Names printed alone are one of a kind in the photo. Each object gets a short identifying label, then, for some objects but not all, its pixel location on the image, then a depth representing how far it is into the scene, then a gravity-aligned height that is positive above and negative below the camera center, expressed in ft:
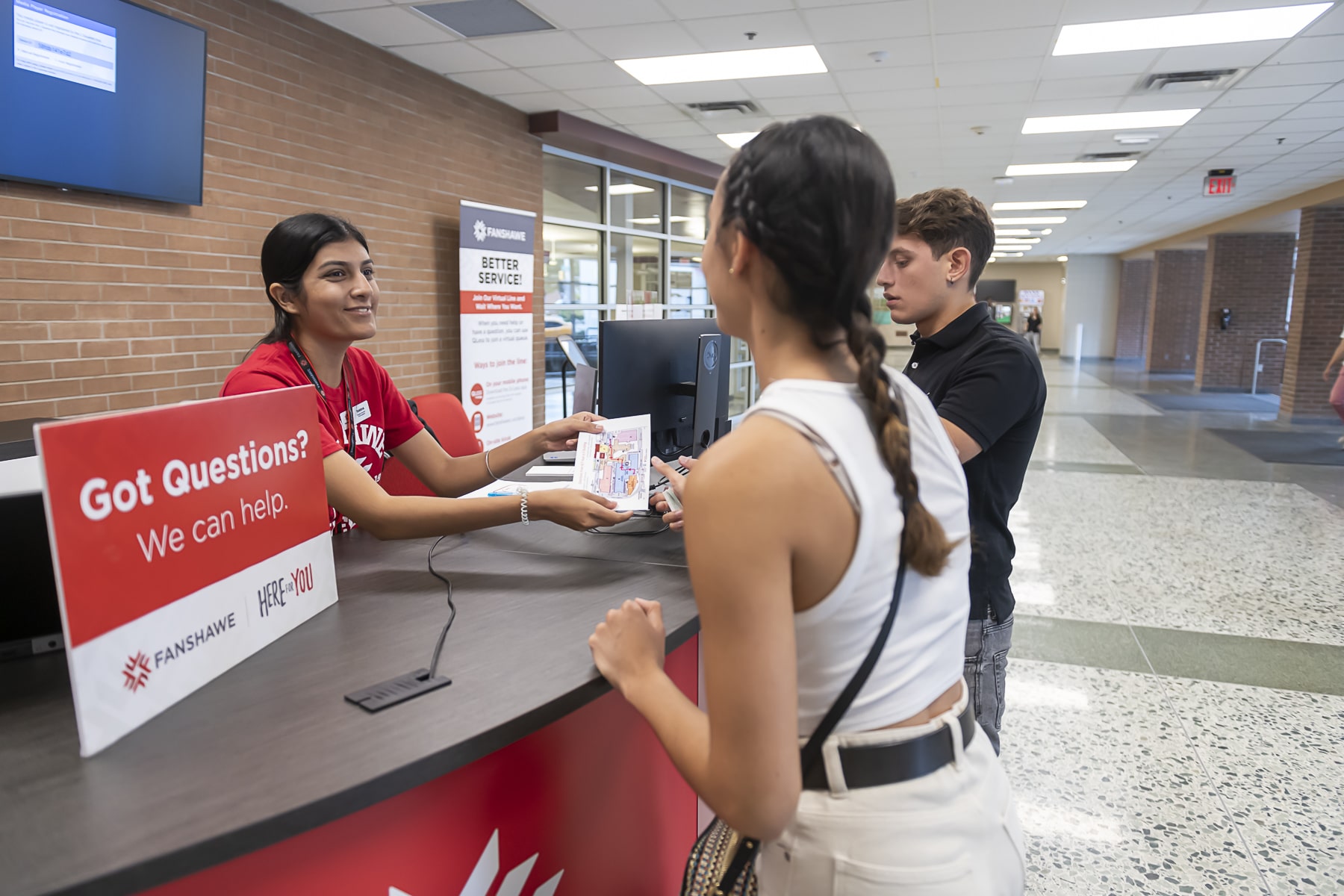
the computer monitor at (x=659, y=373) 6.70 -0.34
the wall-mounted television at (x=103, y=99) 10.30 +2.99
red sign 3.08 -0.97
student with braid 2.50 -0.73
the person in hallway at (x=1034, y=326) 78.57 +1.79
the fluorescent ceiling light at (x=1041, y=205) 38.05 +6.66
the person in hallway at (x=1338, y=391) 24.34 -1.15
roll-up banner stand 19.63 +0.25
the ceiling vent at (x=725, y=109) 21.40 +5.95
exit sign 29.03 +5.89
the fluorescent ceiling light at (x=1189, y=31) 14.55 +5.83
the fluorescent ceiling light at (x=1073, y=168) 28.30 +6.20
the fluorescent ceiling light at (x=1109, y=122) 21.40 +6.01
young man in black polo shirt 5.97 -0.26
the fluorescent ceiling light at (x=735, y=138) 24.76 +6.04
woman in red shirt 5.52 -0.68
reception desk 2.71 -1.64
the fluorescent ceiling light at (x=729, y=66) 17.34 +5.88
